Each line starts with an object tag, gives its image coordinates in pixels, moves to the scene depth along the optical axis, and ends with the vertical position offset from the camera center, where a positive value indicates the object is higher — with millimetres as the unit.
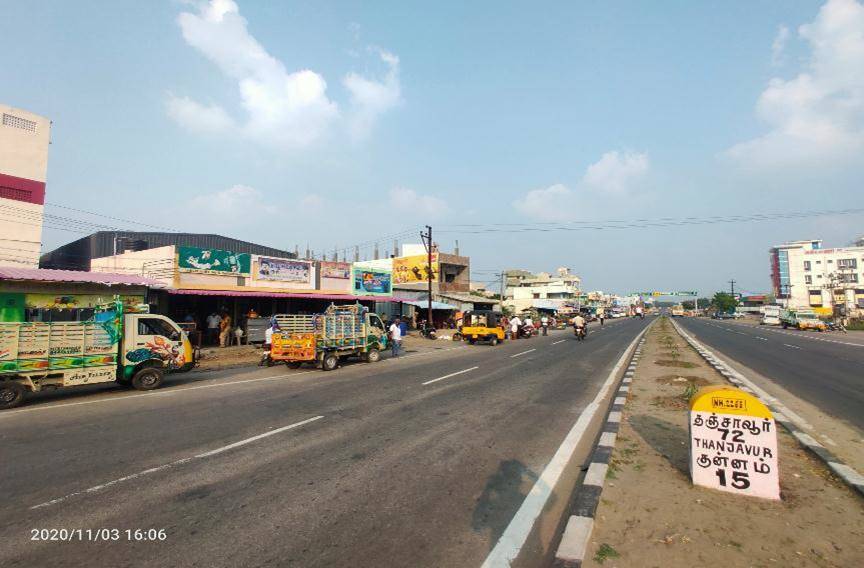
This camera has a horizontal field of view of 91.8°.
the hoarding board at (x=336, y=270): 28891 +2619
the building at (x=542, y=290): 70562 +3574
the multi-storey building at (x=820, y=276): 73206 +5721
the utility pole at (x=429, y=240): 34575 +5556
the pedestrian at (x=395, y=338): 18781 -1392
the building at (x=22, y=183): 25719 +8014
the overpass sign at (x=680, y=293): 104688 +3184
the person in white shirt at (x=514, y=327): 30844 -1505
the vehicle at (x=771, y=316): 53188 -1358
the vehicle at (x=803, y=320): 41250 -1580
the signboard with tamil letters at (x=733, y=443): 4230 -1443
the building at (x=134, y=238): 39438 +6277
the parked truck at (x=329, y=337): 14461 -1104
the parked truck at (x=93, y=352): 9039 -1062
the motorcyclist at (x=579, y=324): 27359 -1164
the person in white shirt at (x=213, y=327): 21953 -1003
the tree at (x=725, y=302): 115188 +1004
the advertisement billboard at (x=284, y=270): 25189 +2349
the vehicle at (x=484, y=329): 25953 -1385
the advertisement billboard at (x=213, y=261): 21703 +2540
